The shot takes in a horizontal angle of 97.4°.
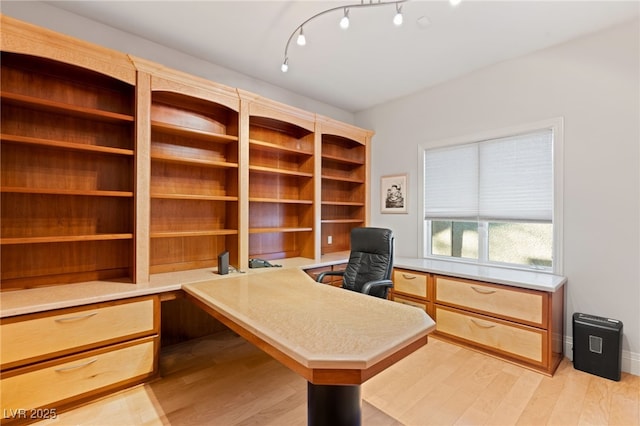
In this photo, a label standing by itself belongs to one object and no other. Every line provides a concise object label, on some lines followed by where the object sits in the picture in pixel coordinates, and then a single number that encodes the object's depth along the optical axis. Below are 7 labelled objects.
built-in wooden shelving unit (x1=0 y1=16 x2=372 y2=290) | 2.04
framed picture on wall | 3.91
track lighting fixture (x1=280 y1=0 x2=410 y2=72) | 1.98
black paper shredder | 2.20
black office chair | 2.61
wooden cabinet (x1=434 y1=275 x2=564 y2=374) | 2.32
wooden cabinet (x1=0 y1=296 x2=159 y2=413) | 1.67
